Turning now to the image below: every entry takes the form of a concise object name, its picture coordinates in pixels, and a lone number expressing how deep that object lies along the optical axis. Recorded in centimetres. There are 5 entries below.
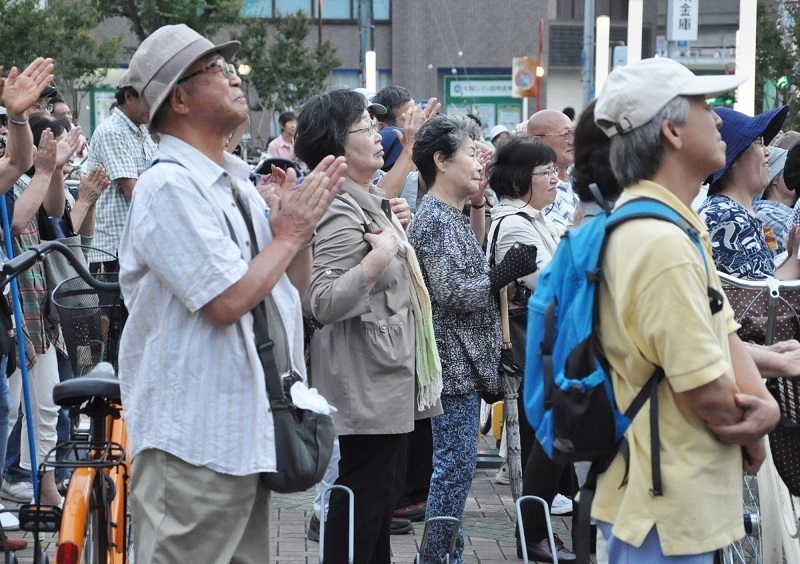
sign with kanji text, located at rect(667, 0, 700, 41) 2961
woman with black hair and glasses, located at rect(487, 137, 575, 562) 593
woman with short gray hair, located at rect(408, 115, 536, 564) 534
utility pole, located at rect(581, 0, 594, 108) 2811
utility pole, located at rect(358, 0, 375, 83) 4260
